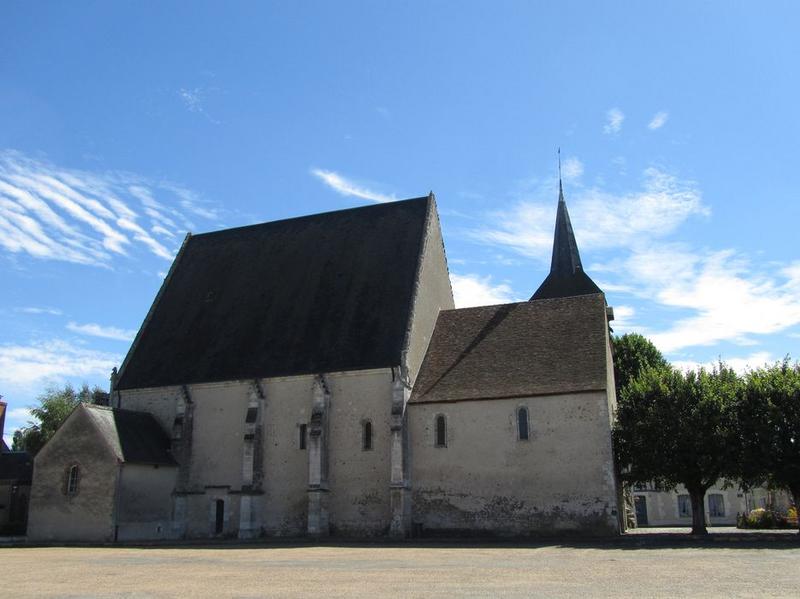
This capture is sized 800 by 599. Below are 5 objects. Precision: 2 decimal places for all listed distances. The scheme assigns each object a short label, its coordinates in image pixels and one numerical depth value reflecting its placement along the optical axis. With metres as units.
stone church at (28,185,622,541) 25.31
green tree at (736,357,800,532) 23.08
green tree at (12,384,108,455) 45.78
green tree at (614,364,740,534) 23.78
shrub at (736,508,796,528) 30.05
